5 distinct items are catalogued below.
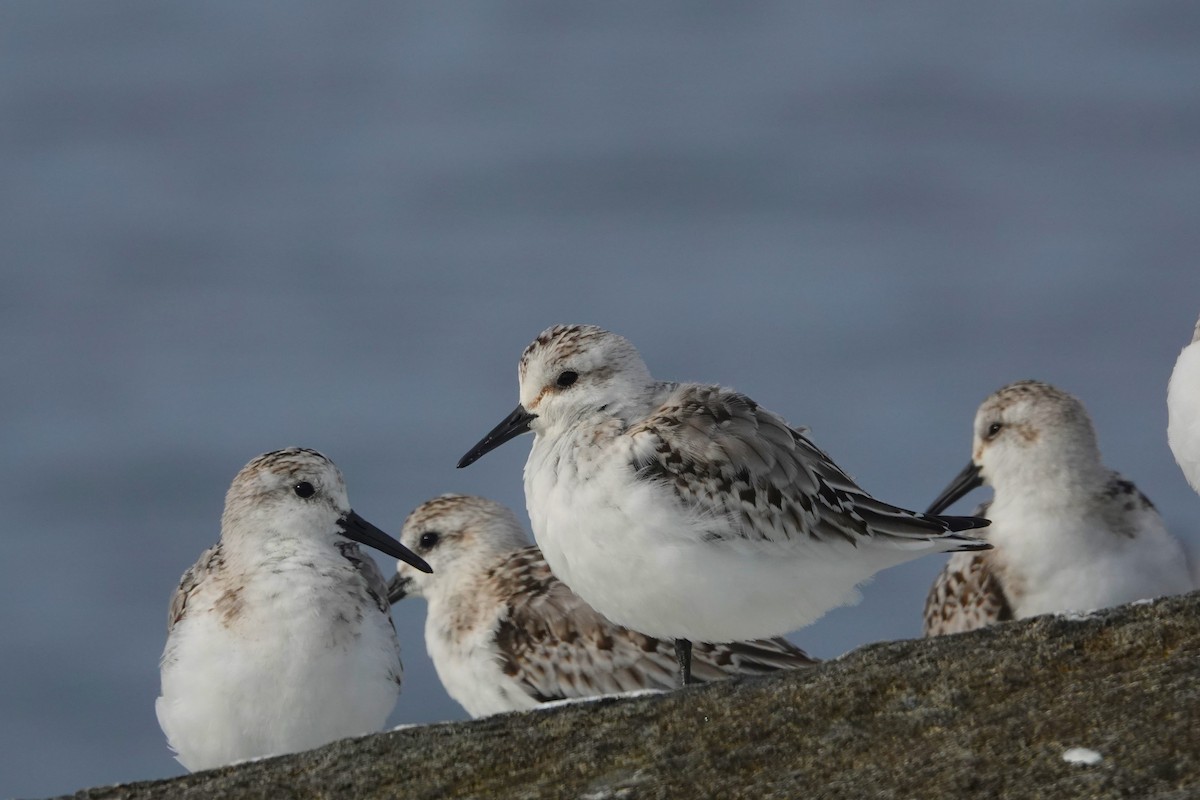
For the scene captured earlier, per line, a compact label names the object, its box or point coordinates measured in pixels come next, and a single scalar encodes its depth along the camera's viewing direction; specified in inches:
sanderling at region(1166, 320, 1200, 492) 579.5
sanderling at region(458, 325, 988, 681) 562.6
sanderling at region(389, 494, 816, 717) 757.9
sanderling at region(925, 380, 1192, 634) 762.8
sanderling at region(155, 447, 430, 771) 611.2
